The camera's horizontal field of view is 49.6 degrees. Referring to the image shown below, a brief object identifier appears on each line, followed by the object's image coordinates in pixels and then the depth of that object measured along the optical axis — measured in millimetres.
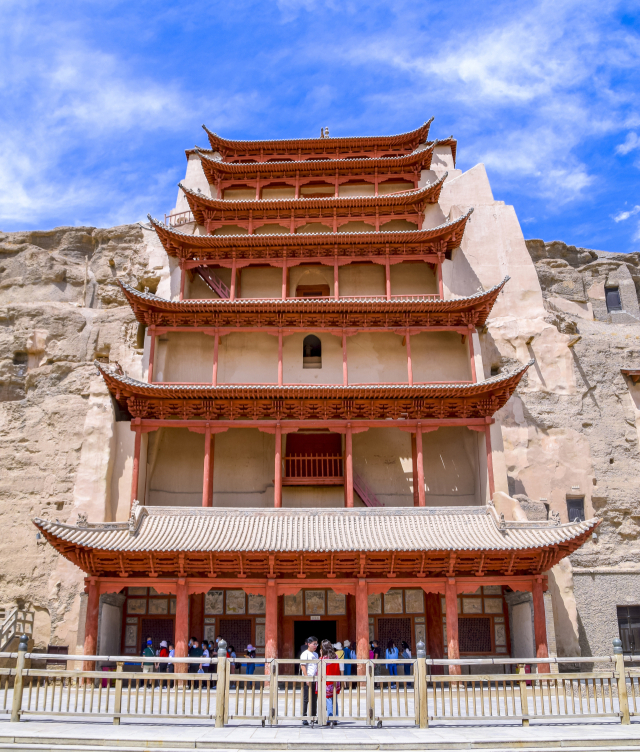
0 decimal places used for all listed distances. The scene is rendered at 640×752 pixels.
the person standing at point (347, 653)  16978
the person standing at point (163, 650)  17875
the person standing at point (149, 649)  18016
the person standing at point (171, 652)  17028
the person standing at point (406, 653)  18931
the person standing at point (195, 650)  17619
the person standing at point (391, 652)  18891
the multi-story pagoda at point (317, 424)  17938
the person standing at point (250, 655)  18234
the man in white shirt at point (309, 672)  10461
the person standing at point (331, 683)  10432
